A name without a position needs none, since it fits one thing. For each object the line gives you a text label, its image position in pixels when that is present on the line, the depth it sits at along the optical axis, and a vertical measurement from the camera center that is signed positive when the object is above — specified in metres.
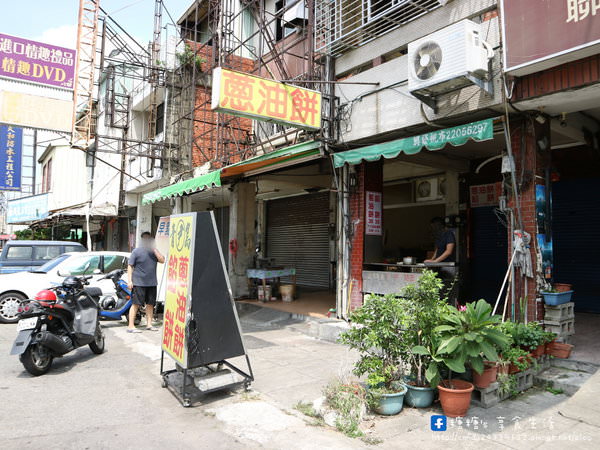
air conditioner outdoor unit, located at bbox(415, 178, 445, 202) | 10.46 +1.40
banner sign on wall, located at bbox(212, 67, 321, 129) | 6.76 +2.47
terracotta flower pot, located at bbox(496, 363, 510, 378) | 4.53 -1.33
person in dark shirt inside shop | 7.38 +0.07
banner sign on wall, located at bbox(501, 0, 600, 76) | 4.52 +2.44
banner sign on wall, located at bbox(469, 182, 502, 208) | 9.10 +1.13
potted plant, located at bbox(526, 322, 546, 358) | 4.93 -1.11
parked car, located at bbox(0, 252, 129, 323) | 8.99 -0.72
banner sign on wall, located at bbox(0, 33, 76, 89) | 13.17 +5.82
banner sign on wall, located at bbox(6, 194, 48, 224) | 20.86 +1.82
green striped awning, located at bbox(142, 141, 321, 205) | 8.50 +1.78
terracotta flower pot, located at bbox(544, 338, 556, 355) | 5.36 -1.30
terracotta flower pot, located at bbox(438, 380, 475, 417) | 4.06 -1.50
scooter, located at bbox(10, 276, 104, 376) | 5.39 -1.13
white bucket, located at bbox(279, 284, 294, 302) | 10.95 -1.26
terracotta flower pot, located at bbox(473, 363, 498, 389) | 4.32 -1.36
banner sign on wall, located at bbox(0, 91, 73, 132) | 13.06 +4.22
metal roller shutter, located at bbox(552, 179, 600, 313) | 7.81 +0.15
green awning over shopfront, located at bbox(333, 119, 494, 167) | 5.48 +1.49
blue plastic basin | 5.39 -0.67
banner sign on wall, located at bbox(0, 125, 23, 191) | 24.16 +4.88
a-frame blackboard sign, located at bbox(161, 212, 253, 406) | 4.51 -0.69
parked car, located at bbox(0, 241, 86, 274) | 11.59 -0.30
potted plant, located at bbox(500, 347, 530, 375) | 4.57 -1.26
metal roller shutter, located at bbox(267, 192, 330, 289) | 13.55 +0.30
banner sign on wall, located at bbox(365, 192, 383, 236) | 8.32 +0.59
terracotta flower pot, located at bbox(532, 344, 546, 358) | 5.06 -1.28
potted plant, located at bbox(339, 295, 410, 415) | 4.18 -1.07
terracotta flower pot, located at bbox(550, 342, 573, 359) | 5.33 -1.33
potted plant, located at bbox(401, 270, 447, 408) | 4.36 -0.84
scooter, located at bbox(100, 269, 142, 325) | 8.74 -1.21
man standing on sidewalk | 8.15 -0.62
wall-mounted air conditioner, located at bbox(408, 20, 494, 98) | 5.38 +2.48
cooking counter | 7.22 -0.53
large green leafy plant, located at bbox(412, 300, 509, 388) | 4.03 -0.94
